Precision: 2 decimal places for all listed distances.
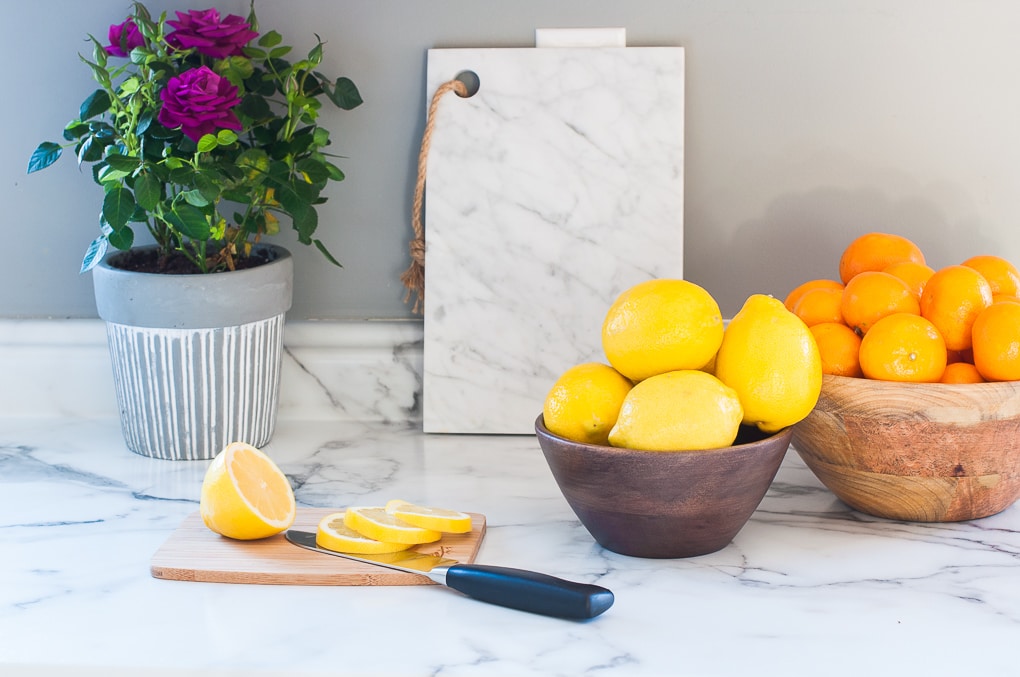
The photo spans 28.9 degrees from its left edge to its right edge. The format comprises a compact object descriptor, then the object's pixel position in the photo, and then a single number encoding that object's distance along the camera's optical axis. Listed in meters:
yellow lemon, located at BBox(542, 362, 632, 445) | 1.31
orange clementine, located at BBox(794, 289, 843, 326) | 1.42
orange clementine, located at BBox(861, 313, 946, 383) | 1.35
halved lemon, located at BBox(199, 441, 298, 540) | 1.32
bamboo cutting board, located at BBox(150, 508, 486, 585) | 1.29
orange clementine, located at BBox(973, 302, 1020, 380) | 1.33
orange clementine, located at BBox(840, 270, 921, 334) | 1.39
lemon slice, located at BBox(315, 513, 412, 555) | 1.32
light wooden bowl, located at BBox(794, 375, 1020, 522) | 1.34
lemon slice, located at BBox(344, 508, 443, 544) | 1.32
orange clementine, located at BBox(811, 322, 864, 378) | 1.39
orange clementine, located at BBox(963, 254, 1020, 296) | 1.43
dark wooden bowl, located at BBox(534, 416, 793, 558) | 1.28
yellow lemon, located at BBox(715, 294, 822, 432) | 1.30
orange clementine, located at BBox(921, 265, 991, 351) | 1.37
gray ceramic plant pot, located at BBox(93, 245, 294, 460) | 1.49
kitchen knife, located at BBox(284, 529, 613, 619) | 1.23
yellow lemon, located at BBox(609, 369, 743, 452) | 1.28
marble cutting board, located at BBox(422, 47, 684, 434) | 1.58
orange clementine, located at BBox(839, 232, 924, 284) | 1.46
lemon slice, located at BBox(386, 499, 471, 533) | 1.33
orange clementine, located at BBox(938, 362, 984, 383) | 1.36
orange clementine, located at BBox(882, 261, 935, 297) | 1.41
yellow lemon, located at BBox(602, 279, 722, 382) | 1.30
